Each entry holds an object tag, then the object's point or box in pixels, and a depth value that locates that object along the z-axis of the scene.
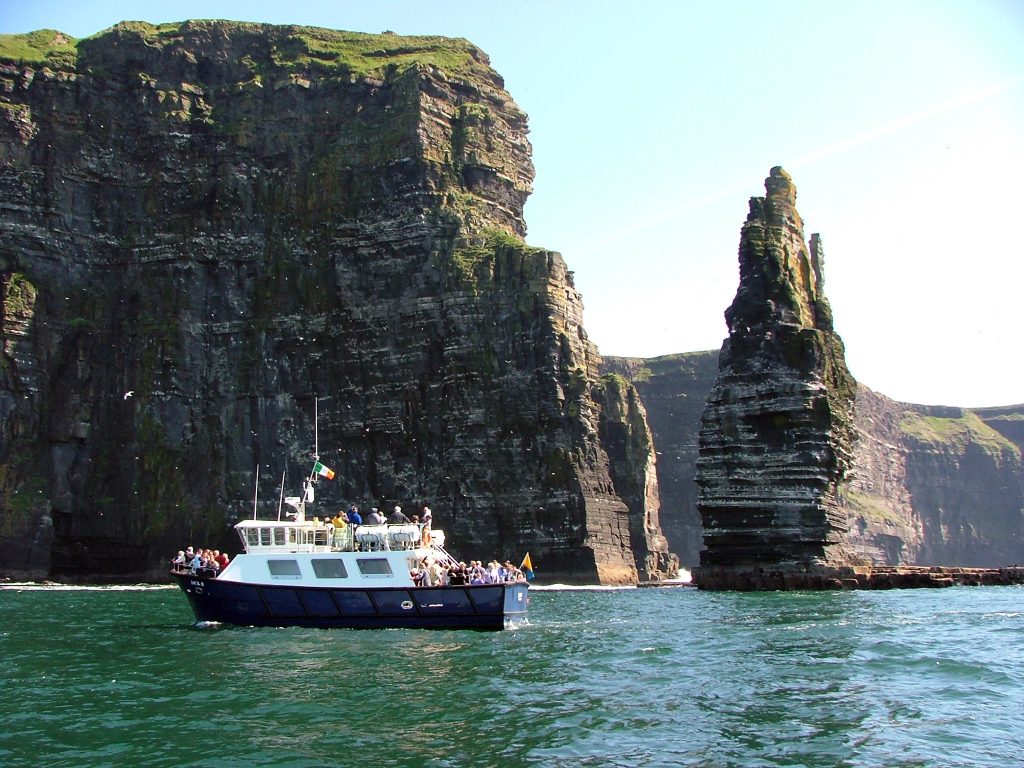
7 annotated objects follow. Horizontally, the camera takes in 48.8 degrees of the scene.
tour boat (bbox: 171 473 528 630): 52.38
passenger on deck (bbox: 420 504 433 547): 55.38
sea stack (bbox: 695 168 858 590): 91.12
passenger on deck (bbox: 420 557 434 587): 53.25
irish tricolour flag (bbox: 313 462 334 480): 57.57
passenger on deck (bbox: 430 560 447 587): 53.80
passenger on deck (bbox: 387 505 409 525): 58.51
